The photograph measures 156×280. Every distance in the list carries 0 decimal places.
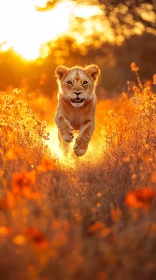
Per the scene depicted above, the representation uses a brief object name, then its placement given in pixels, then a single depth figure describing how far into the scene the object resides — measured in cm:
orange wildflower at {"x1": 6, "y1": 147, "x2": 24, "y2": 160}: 822
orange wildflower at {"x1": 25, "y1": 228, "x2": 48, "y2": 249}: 612
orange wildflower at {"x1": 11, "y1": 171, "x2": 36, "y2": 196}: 675
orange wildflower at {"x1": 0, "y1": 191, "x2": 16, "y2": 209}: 676
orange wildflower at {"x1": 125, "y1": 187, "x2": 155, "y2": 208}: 615
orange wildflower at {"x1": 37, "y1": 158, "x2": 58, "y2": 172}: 779
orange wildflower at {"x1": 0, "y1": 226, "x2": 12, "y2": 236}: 674
